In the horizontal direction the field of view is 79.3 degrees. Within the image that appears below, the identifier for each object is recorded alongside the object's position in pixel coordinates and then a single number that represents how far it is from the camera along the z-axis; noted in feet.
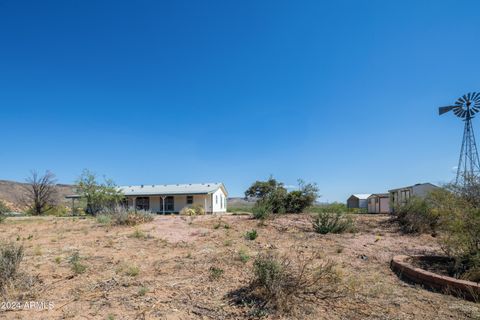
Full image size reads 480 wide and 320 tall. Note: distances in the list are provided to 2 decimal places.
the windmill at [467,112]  62.59
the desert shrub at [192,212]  71.99
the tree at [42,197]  104.01
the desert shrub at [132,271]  16.34
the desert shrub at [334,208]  32.72
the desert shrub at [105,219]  41.25
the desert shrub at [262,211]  40.42
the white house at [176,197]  98.53
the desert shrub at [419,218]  31.71
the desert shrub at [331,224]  31.09
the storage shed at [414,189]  87.92
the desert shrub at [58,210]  94.10
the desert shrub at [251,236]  27.08
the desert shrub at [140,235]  29.50
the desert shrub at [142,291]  13.19
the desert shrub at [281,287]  11.63
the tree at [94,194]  82.12
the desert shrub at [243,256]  18.21
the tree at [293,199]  51.45
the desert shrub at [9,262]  14.35
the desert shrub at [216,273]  15.25
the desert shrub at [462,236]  15.34
